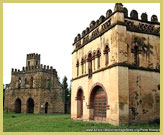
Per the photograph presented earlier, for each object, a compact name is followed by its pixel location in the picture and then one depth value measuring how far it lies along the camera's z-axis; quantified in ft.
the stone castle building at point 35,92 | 127.95
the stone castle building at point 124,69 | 48.75
